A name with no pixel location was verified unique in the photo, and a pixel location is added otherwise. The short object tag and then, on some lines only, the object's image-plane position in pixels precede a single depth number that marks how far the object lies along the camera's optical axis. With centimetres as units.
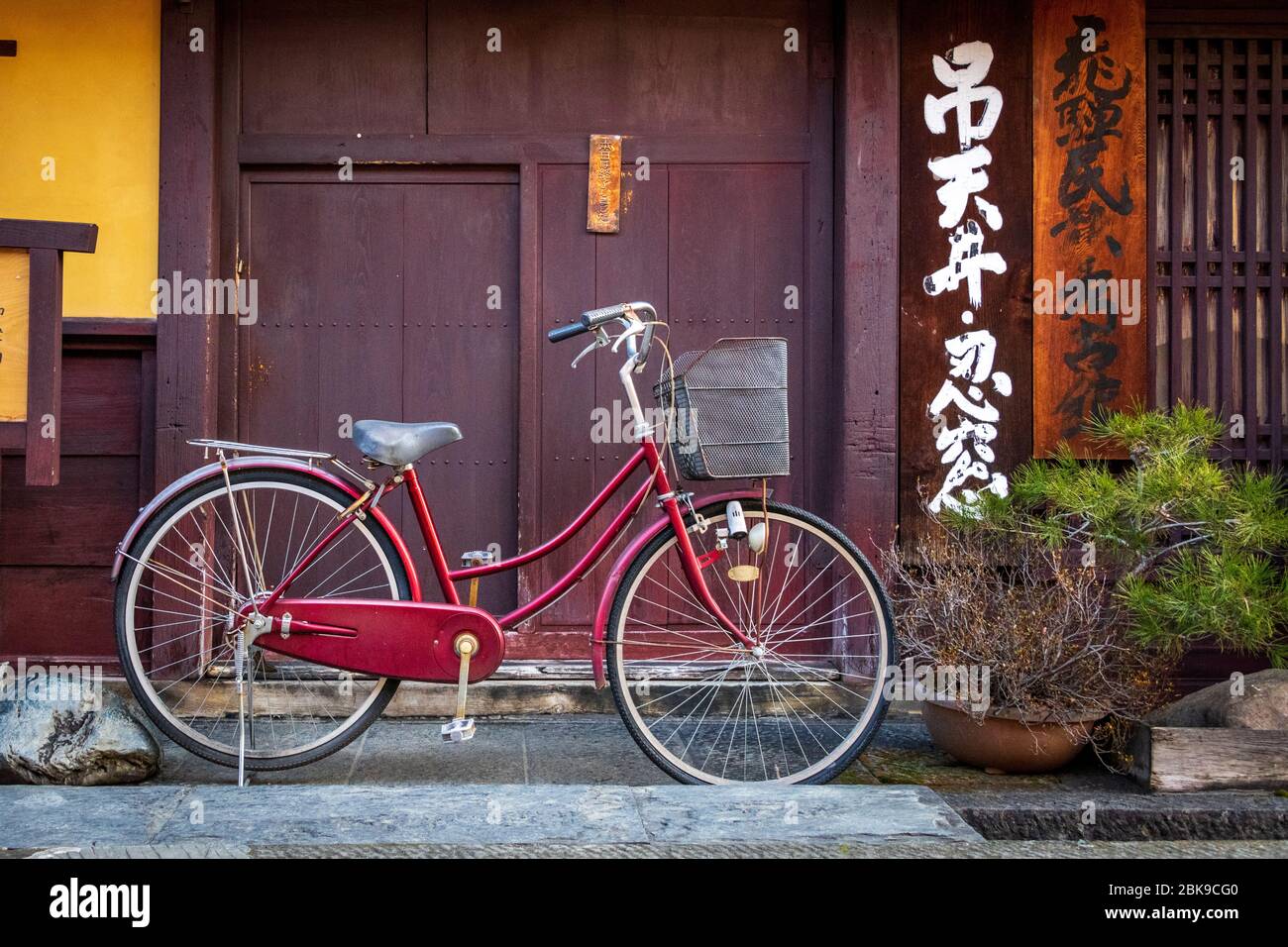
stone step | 330
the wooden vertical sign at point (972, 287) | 522
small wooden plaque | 530
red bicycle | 387
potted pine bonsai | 399
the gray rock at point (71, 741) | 384
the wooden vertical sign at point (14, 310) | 413
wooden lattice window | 530
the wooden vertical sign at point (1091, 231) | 520
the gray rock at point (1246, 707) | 407
